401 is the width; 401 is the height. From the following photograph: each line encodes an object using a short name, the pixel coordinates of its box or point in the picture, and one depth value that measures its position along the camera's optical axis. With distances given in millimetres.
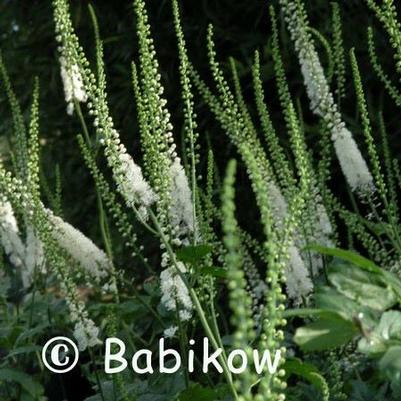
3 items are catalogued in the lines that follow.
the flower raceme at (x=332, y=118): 2789
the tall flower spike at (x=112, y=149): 2170
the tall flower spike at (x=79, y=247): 2561
